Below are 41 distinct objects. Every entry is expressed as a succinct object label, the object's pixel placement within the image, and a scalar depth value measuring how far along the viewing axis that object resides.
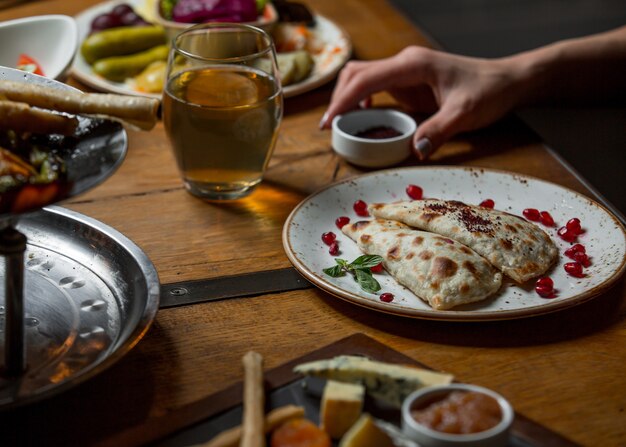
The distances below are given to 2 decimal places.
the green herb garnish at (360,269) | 1.31
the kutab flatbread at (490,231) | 1.31
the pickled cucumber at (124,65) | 2.01
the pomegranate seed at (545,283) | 1.28
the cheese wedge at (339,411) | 0.98
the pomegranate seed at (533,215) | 1.50
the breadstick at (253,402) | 0.92
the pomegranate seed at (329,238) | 1.43
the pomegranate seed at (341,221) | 1.48
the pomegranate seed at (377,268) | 1.35
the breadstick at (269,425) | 0.93
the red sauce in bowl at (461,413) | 0.93
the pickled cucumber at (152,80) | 1.98
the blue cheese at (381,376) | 1.03
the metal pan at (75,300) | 1.06
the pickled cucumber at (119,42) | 2.07
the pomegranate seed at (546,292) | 1.27
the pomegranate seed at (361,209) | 1.53
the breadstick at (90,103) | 1.02
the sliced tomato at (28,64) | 1.74
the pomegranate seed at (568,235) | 1.43
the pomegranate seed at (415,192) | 1.57
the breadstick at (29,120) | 0.99
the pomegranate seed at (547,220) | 1.48
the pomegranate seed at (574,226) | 1.44
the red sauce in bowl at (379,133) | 1.78
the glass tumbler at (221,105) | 1.52
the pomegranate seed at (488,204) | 1.53
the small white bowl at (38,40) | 1.89
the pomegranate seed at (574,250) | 1.38
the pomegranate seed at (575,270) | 1.32
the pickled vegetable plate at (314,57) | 1.98
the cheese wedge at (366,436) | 0.92
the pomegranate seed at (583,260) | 1.36
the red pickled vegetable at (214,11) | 2.14
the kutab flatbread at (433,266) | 1.24
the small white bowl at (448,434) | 0.91
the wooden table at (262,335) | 1.06
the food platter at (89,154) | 0.92
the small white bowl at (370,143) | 1.71
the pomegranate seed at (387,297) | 1.27
